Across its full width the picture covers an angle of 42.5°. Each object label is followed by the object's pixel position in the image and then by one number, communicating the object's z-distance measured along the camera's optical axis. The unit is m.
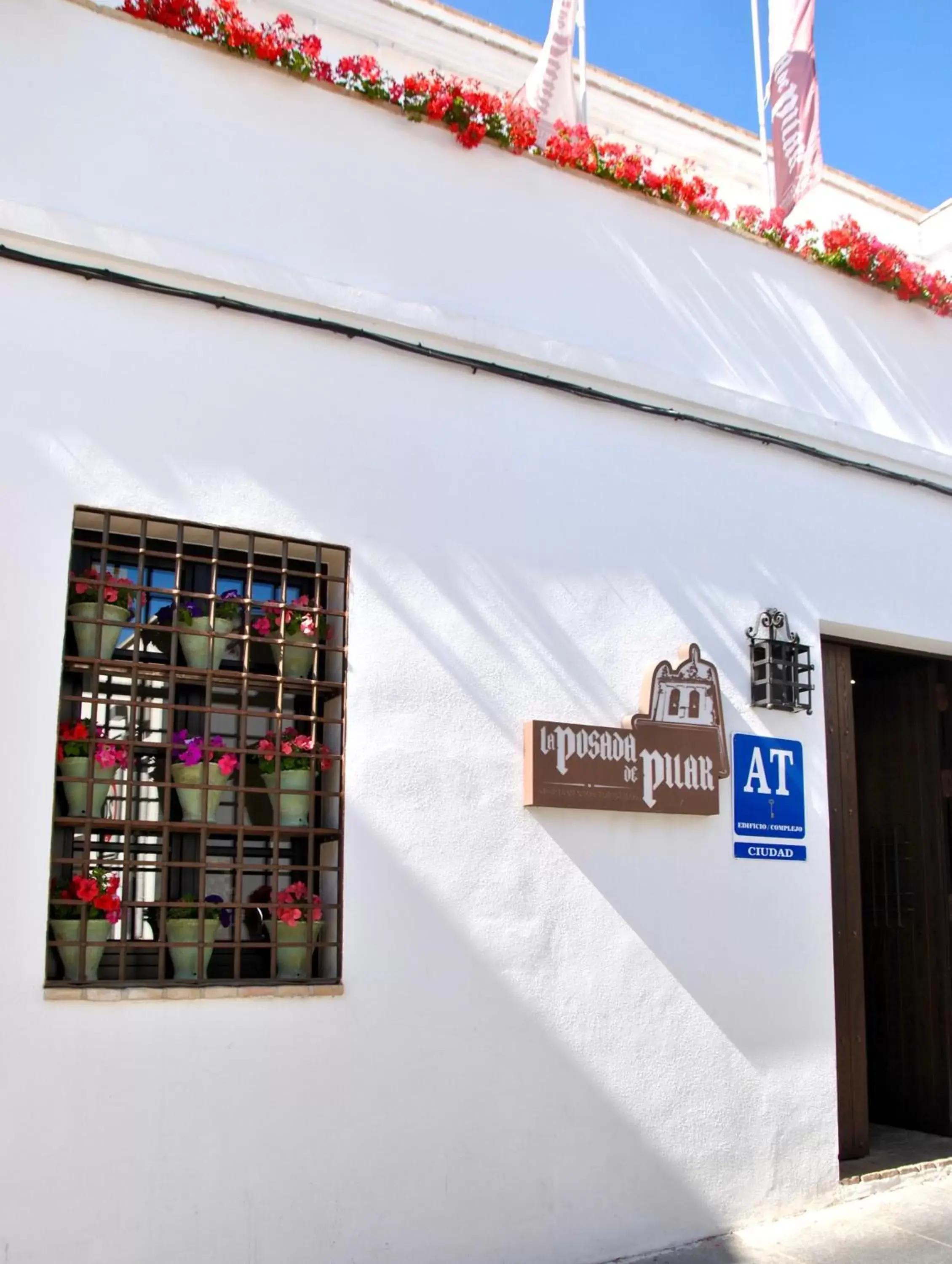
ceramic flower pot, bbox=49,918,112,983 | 3.97
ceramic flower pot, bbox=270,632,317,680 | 4.55
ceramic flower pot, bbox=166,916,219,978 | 4.20
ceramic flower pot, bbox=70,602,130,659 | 4.22
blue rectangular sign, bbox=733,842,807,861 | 5.46
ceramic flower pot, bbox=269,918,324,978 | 4.36
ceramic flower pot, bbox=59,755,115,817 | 4.10
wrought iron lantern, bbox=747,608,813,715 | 5.60
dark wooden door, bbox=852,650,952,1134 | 6.71
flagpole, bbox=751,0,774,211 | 6.97
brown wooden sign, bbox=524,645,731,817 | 4.88
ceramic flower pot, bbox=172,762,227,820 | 4.28
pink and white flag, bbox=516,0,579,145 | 6.27
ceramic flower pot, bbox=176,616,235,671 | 4.36
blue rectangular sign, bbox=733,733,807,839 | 5.50
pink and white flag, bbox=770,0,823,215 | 6.47
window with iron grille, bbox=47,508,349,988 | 4.11
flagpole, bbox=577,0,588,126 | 6.64
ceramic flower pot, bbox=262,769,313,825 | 4.45
